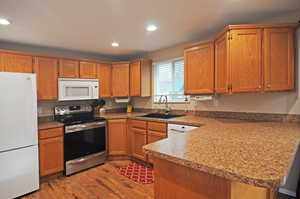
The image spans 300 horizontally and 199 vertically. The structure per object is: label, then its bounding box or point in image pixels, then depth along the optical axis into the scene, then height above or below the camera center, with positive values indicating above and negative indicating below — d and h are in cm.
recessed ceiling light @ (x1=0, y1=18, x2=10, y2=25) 203 +99
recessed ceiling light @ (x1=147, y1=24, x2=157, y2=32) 235 +106
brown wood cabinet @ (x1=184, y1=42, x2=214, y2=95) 248 +48
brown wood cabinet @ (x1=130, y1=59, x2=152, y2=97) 367 +49
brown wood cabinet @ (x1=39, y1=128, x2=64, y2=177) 252 -84
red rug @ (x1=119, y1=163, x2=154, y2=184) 258 -129
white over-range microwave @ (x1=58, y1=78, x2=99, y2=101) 303 +20
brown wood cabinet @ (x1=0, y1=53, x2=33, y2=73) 250 +59
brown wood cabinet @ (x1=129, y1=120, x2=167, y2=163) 281 -65
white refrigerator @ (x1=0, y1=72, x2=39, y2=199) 208 -49
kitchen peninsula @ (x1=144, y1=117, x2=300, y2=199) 80 -35
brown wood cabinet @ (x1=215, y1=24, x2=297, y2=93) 194 +51
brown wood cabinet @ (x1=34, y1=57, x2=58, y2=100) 280 +40
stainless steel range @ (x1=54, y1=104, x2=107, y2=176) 279 -73
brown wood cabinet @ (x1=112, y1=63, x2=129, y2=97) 384 +45
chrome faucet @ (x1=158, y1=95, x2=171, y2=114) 343 -5
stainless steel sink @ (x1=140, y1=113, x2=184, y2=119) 328 -35
